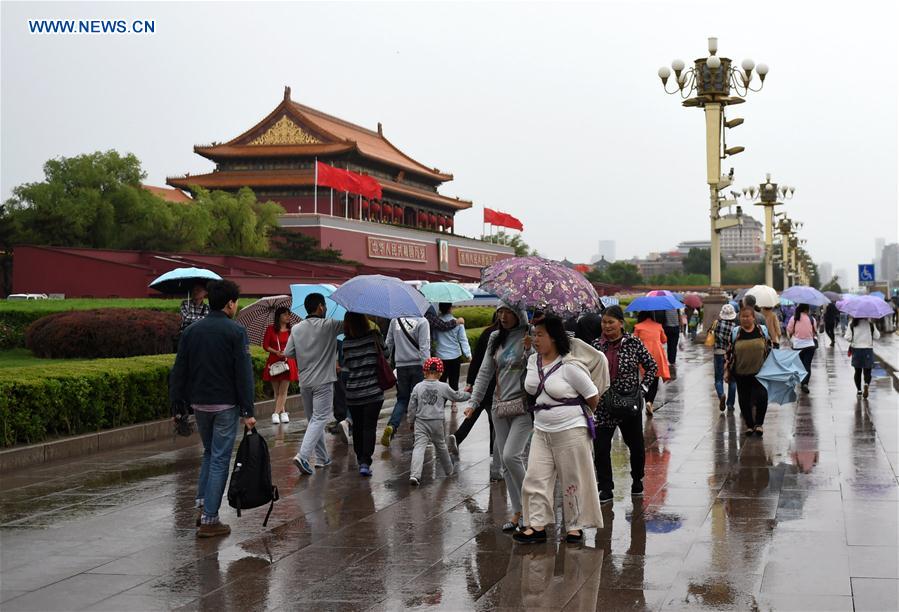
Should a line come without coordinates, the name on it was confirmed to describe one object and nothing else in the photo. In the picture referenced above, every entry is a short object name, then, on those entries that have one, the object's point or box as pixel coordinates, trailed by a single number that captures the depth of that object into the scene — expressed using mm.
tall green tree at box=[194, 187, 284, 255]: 42812
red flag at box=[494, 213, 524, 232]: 65750
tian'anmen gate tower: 53156
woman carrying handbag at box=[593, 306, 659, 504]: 7598
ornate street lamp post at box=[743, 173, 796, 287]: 46062
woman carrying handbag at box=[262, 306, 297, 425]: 11922
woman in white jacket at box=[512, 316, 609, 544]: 6117
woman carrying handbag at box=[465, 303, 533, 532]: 6723
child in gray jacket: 8461
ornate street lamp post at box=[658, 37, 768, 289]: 26828
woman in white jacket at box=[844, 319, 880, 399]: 14297
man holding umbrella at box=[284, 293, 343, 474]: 8727
